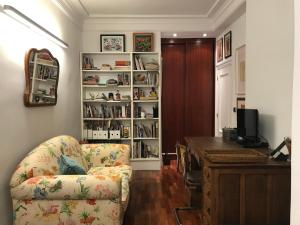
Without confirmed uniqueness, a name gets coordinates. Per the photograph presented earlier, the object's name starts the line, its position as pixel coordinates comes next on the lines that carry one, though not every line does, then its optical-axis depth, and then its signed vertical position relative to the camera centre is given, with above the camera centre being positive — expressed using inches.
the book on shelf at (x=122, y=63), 204.5 +26.9
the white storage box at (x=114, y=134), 201.9 -24.4
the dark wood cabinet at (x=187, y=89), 234.5 +9.0
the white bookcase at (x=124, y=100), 201.9 -0.1
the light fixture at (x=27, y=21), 95.4 +30.4
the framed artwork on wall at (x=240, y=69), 163.6 +17.9
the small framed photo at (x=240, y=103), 163.5 -2.0
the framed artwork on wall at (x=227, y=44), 187.8 +37.7
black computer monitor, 120.1 -10.5
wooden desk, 88.1 -29.3
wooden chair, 116.6 -32.3
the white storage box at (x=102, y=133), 201.9 -23.6
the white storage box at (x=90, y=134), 202.5 -24.4
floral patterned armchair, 89.6 -31.8
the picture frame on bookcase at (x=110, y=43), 204.8 +41.5
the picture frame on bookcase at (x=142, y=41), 203.9 +42.7
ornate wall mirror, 113.8 +10.1
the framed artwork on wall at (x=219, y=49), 210.5 +38.7
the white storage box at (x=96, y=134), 201.9 -24.7
